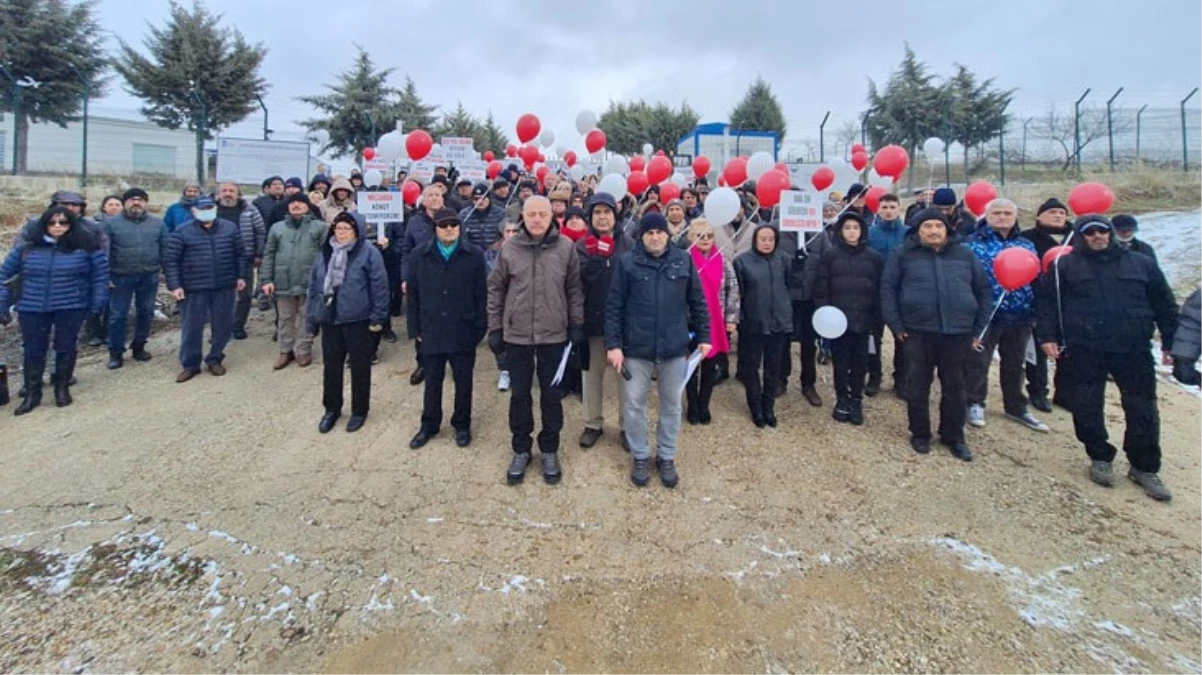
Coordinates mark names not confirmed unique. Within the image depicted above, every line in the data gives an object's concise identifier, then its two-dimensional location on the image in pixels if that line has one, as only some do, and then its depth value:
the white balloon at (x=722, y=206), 4.84
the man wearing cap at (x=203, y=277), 6.03
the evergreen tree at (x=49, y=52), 15.42
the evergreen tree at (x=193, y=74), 15.64
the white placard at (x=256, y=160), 10.23
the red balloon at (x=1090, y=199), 4.43
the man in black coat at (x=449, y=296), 4.28
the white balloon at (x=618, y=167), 9.12
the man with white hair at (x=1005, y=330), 5.02
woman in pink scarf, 4.71
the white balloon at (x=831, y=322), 4.82
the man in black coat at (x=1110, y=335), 3.91
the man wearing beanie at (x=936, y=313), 4.39
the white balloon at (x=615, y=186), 6.04
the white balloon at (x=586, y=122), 11.05
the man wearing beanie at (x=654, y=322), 3.81
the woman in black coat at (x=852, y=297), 5.04
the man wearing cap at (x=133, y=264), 6.28
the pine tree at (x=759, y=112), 31.53
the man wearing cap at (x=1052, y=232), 5.04
